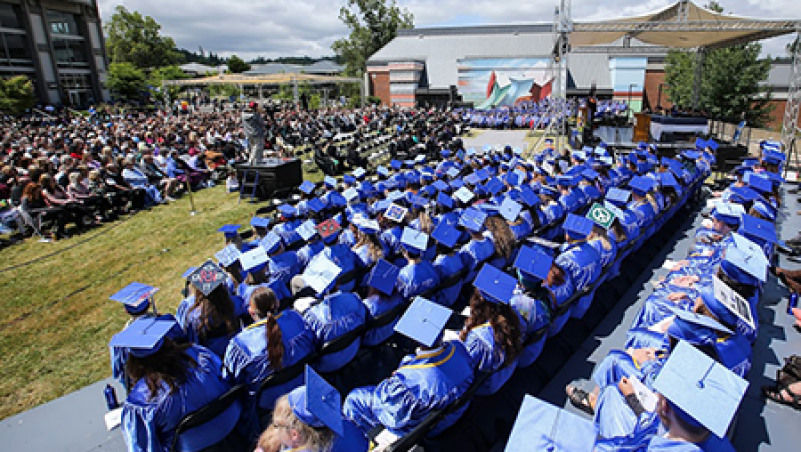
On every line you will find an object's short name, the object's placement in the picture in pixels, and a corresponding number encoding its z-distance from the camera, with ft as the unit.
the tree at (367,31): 192.44
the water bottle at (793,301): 16.07
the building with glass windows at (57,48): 119.55
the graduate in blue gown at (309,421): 6.62
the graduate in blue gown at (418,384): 8.46
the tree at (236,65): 233.96
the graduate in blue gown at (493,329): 10.13
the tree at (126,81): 130.41
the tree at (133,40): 207.10
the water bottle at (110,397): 12.51
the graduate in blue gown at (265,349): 10.14
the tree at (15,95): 94.43
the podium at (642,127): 55.01
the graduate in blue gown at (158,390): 8.57
